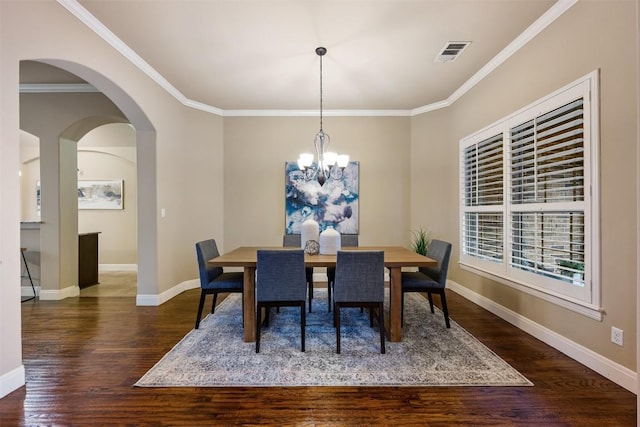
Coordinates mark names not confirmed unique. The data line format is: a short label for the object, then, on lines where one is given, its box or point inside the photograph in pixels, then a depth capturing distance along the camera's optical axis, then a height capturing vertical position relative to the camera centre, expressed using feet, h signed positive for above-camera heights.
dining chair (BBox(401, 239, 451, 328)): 9.83 -2.27
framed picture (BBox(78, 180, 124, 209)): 20.81 +1.21
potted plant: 14.94 -1.50
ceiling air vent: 10.04 +5.46
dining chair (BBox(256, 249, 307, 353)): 8.26 -1.87
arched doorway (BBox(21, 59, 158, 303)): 12.70 +0.28
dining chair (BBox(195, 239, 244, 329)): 9.83 -2.28
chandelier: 10.41 +1.78
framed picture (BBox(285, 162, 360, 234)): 16.57 +0.56
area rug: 6.94 -3.82
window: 7.41 +0.37
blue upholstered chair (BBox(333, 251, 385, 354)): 8.23 -1.93
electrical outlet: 6.70 -2.76
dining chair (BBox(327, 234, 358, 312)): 13.08 -1.28
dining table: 8.82 -2.26
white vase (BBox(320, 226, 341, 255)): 10.23 -1.06
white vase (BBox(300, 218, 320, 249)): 10.67 -0.69
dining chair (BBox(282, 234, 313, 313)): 12.36 -1.30
